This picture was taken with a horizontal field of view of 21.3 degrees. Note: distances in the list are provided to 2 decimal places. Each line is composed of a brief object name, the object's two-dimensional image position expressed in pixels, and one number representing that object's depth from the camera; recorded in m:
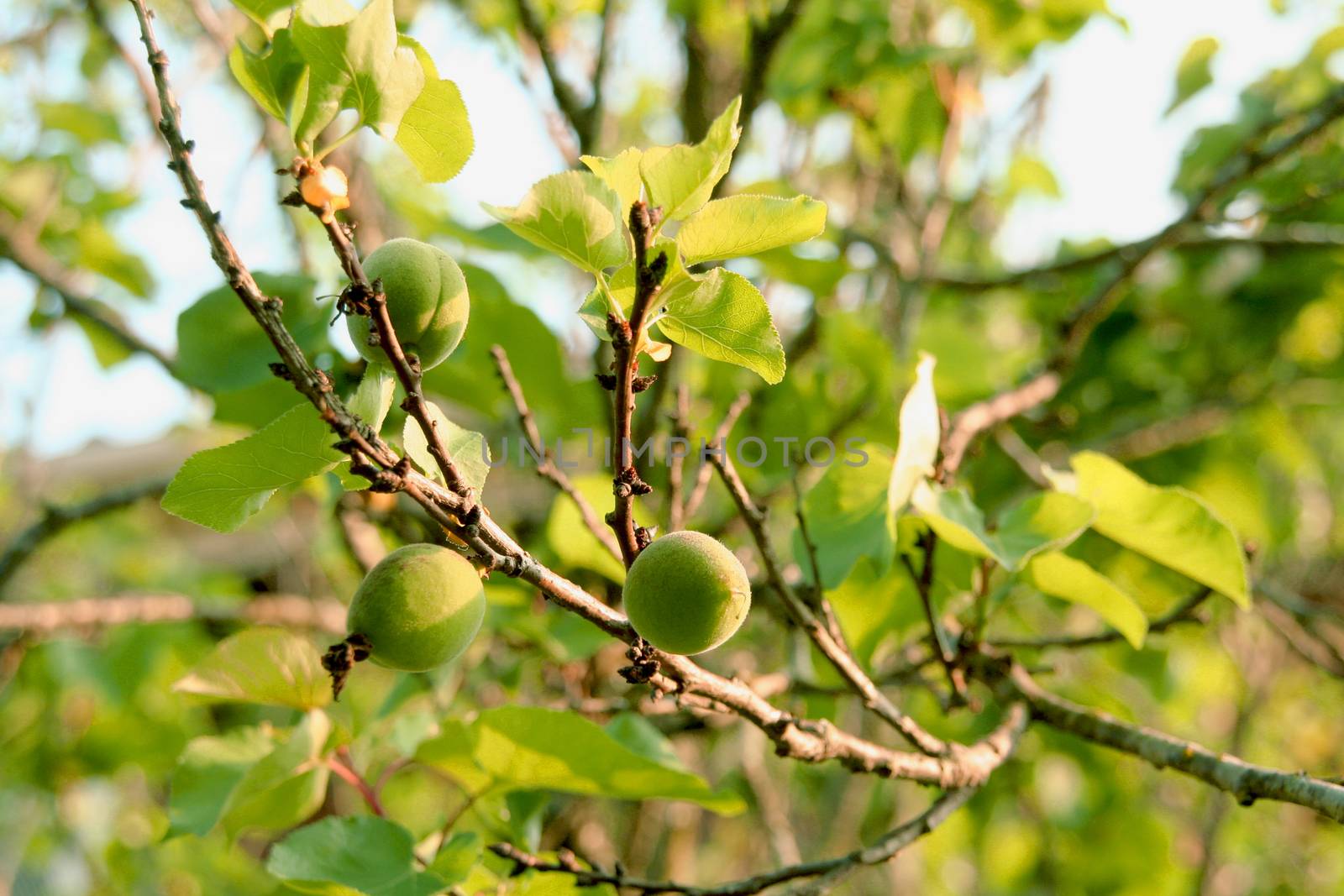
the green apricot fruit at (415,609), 0.74
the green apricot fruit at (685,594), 0.74
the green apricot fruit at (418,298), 0.76
